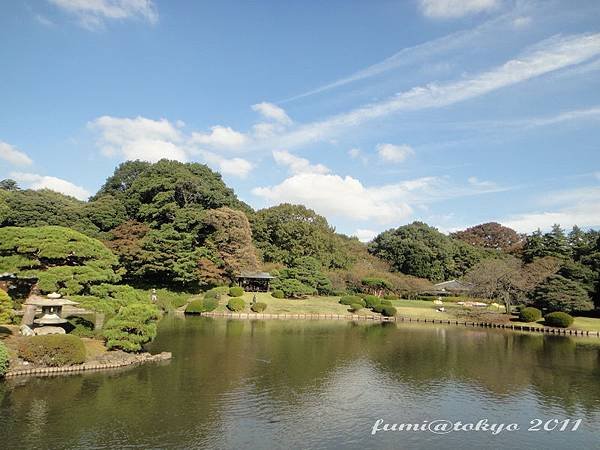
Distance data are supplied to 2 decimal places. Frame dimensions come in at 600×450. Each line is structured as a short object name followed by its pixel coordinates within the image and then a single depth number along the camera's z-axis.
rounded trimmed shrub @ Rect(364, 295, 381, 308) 43.59
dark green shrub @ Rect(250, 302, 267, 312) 39.53
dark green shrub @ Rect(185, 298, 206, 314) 38.78
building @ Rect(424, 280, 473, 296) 53.22
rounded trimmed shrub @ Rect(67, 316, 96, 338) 20.67
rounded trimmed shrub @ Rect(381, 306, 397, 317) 41.28
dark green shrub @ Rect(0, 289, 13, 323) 17.59
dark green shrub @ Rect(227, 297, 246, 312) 39.23
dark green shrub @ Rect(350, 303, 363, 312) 42.12
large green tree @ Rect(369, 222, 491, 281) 62.22
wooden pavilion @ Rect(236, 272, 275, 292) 47.06
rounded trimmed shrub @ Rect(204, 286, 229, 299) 40.81
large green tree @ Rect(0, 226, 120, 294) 19.62
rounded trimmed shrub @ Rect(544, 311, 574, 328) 34.84
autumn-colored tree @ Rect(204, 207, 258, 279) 44.56
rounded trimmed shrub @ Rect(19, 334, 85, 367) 16.52
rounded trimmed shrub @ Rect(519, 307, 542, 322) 36.81
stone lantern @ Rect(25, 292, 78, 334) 18.84
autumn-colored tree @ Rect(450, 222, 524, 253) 85.27
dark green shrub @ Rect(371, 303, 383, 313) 41.99
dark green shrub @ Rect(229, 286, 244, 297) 42.41
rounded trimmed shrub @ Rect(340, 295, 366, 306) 43.44
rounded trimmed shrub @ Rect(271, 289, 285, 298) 44.38
